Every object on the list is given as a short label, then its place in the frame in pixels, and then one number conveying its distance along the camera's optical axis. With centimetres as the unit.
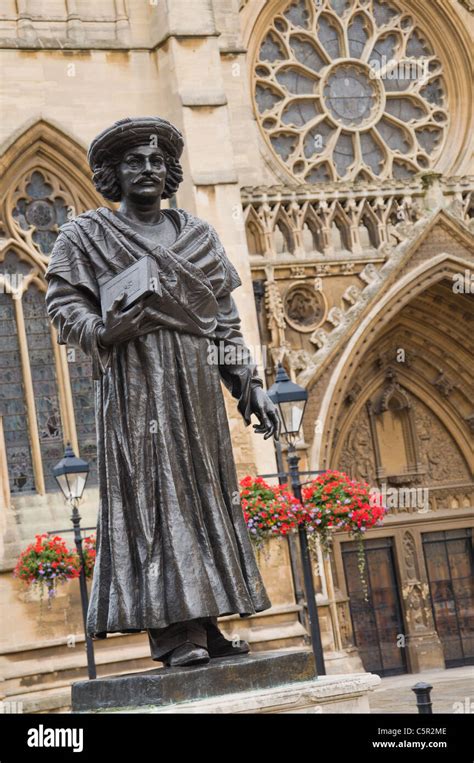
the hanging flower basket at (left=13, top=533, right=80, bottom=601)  1636
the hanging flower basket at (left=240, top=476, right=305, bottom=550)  1598
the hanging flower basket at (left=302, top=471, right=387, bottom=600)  1515
